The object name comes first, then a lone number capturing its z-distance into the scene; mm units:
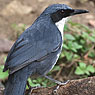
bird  6969
